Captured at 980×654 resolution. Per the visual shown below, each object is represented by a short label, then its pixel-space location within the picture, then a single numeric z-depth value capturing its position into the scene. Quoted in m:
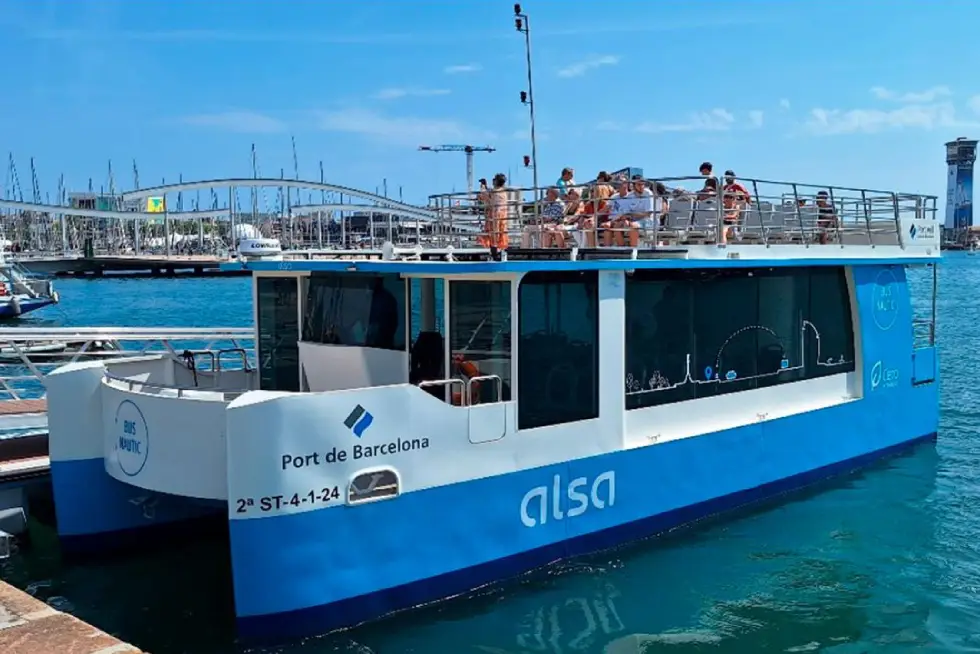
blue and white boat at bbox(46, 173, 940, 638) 7.05
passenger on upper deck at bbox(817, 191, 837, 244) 11.80
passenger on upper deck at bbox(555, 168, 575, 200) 11.24
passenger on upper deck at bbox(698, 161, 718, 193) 10.04
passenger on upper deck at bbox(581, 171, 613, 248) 9.65
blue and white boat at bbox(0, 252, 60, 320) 40.56
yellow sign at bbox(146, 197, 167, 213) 127.76
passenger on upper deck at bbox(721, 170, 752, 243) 10.52
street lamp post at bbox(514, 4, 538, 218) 10.76
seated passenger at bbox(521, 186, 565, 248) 9.64
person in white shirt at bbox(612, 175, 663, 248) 9.59
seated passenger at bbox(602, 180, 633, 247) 9.91
